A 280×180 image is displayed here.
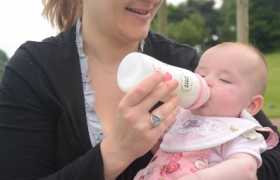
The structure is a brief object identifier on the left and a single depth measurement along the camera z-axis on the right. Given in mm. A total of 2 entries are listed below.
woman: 509
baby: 532
